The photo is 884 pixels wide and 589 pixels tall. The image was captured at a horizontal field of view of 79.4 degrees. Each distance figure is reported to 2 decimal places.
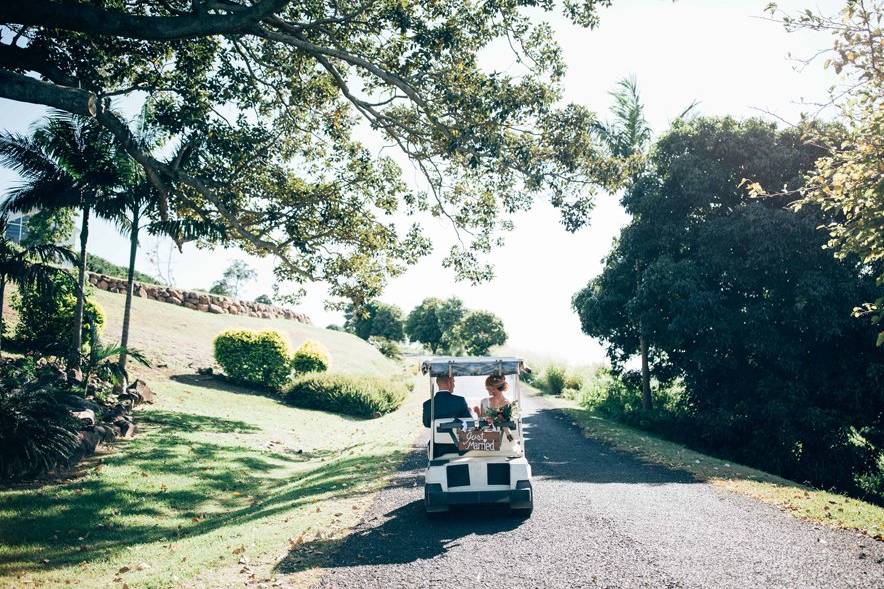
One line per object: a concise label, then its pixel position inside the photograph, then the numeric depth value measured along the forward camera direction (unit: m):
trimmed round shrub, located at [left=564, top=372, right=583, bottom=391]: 34.30
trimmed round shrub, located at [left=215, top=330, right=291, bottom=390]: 21.97
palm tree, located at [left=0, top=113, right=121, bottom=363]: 14.35
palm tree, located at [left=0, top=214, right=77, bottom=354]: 12.87
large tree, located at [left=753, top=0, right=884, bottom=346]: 6.63
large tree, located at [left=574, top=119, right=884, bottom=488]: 15.43
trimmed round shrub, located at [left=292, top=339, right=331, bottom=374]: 25.42
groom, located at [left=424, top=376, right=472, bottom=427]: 8.68
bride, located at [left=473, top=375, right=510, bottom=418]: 8.54
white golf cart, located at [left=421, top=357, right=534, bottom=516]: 7.84
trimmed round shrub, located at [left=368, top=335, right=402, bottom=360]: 53.48
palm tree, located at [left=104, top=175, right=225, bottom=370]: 14.77
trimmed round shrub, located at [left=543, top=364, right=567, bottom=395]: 35.94
